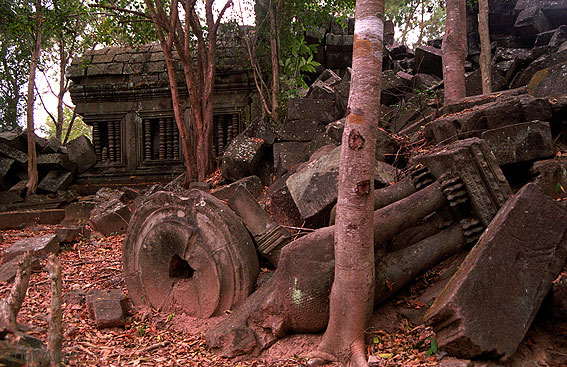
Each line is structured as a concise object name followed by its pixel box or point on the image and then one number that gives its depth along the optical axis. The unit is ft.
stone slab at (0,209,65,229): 24.14
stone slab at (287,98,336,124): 22.41
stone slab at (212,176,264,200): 19.30
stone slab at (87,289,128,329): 12.67
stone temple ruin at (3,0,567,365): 8.59
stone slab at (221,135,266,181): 21.62
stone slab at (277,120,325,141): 21.77
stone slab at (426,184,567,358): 8.03
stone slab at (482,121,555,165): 12.12
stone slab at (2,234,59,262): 17.53
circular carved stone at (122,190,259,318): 12.66
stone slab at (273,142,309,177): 20.42
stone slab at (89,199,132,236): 21.93
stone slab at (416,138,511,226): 10.75
